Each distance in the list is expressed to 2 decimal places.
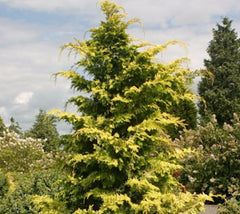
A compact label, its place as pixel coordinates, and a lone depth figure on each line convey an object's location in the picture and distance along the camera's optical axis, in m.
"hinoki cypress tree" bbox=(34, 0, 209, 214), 5.59
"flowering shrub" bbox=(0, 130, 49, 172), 18.69
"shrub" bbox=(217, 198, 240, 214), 7.83
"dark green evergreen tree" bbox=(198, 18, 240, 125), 31.89
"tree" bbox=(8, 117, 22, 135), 38.22
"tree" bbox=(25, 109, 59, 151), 31.00
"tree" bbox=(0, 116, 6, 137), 34.83
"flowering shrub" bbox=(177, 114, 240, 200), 10.86
